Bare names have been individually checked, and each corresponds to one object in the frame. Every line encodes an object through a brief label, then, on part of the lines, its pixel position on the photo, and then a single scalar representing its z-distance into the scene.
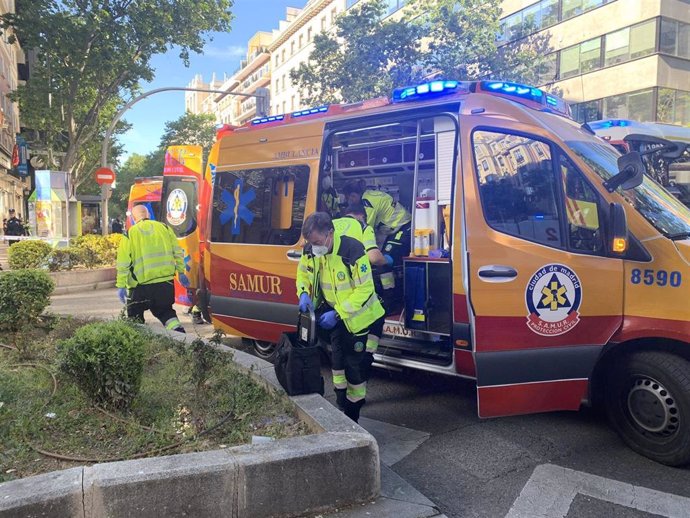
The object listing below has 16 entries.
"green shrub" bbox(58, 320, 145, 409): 3.55
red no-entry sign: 18.05
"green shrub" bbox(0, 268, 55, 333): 5.11
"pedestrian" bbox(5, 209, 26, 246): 20.05
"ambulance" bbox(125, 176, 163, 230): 14.53
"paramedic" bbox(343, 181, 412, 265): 6.18
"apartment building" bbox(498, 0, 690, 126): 23.31
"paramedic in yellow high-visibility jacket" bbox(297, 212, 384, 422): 4.05
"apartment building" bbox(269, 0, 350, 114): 55.53
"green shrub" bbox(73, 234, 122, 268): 12.72
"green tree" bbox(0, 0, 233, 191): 16.78
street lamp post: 18.67
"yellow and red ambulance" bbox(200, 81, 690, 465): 3.59
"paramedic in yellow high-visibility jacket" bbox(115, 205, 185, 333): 6.18
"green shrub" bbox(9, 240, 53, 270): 11.20
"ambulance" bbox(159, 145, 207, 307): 7.81
